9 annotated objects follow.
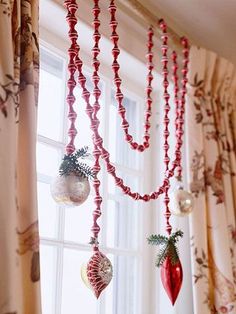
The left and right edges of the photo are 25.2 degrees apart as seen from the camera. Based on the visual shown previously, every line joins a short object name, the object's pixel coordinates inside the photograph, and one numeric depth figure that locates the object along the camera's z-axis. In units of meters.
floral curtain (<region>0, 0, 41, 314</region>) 0.95
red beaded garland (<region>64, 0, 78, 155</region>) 1.26
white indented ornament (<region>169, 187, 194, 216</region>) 1.58
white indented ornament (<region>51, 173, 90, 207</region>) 1.15
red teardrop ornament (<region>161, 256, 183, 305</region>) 1.41
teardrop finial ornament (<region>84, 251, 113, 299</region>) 1.21
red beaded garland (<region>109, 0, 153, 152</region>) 1.47
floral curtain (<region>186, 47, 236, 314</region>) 1.67
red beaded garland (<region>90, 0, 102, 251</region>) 1.28
